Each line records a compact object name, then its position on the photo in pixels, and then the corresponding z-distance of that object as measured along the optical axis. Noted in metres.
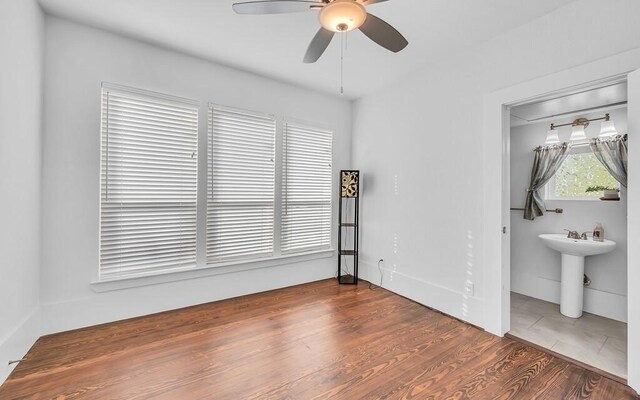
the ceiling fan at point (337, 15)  1.55
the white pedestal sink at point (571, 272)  2.85
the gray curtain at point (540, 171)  3.34
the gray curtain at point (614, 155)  2.83
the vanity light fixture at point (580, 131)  2.87
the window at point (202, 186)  2.71
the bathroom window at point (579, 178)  3.09
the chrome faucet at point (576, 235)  3.04
